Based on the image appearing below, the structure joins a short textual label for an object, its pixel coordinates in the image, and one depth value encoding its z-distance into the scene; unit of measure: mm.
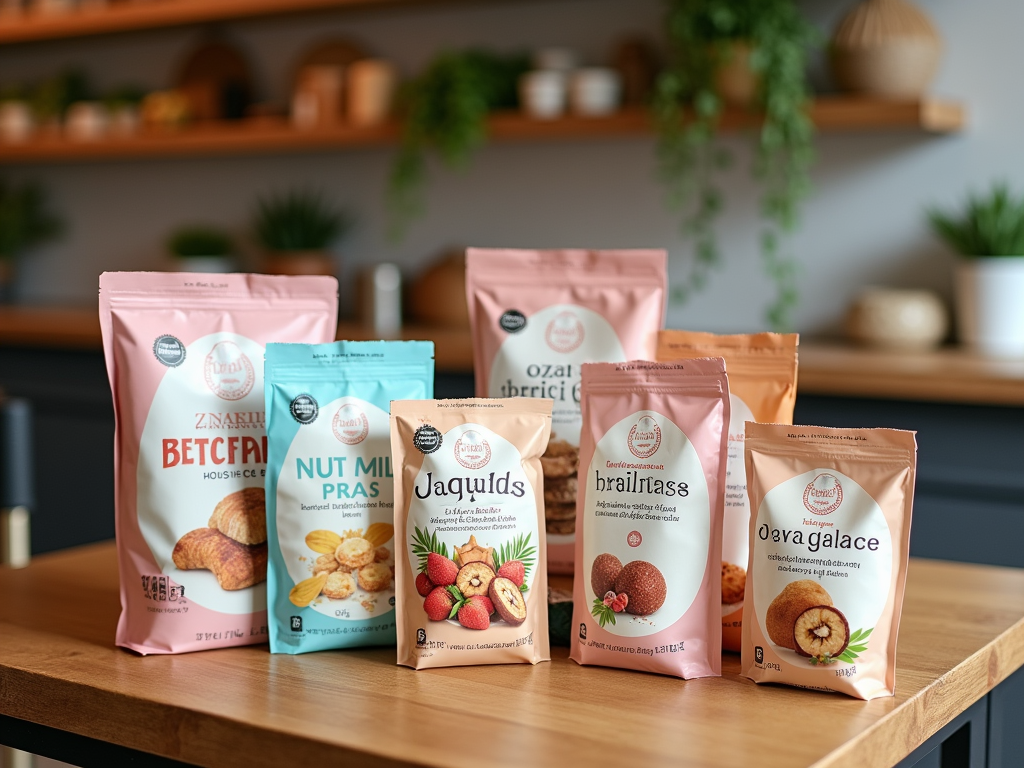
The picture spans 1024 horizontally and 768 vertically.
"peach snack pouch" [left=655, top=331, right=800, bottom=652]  866
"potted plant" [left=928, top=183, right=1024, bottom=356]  2424
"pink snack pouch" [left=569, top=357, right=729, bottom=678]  812
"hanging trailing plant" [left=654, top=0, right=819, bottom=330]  2480
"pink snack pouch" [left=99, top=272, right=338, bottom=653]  866
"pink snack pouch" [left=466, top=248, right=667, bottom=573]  988
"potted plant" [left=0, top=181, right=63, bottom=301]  4102
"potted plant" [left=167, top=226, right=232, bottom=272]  3582
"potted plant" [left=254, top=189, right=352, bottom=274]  3404
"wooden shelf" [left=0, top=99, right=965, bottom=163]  2461
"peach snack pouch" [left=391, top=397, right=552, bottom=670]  821
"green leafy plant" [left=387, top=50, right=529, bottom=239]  2867
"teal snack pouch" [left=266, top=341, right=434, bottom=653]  859
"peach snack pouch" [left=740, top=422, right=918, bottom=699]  762
